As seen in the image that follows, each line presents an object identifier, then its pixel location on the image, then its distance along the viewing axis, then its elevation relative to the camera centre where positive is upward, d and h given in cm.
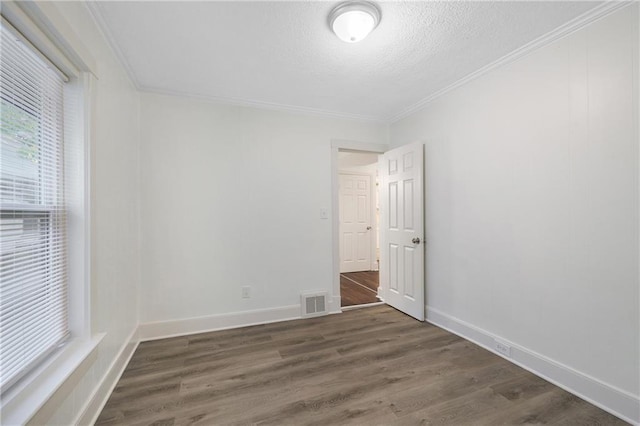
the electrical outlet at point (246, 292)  296 -89
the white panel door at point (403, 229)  301 -21
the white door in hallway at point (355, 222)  571 -21
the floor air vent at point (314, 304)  317 -111
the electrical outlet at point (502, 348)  219 -115
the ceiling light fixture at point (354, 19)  159 +122
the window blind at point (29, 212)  107 +1
